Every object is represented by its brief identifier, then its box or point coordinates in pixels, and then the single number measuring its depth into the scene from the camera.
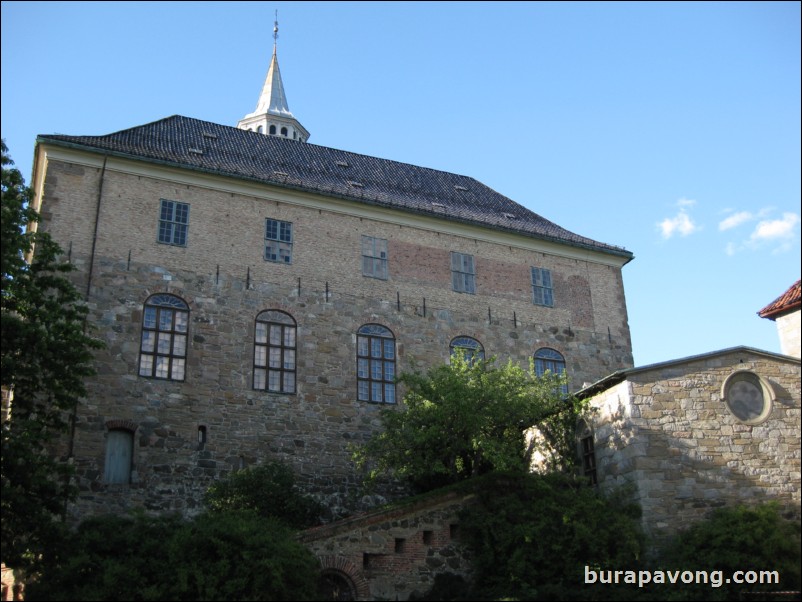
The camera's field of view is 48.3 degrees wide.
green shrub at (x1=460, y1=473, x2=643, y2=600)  18.34
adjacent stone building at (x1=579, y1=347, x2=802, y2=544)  19.86
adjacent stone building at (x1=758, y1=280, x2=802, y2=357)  25.56
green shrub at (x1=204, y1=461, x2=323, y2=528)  21.59
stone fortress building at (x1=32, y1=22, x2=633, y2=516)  23.59
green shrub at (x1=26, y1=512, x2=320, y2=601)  15.98
